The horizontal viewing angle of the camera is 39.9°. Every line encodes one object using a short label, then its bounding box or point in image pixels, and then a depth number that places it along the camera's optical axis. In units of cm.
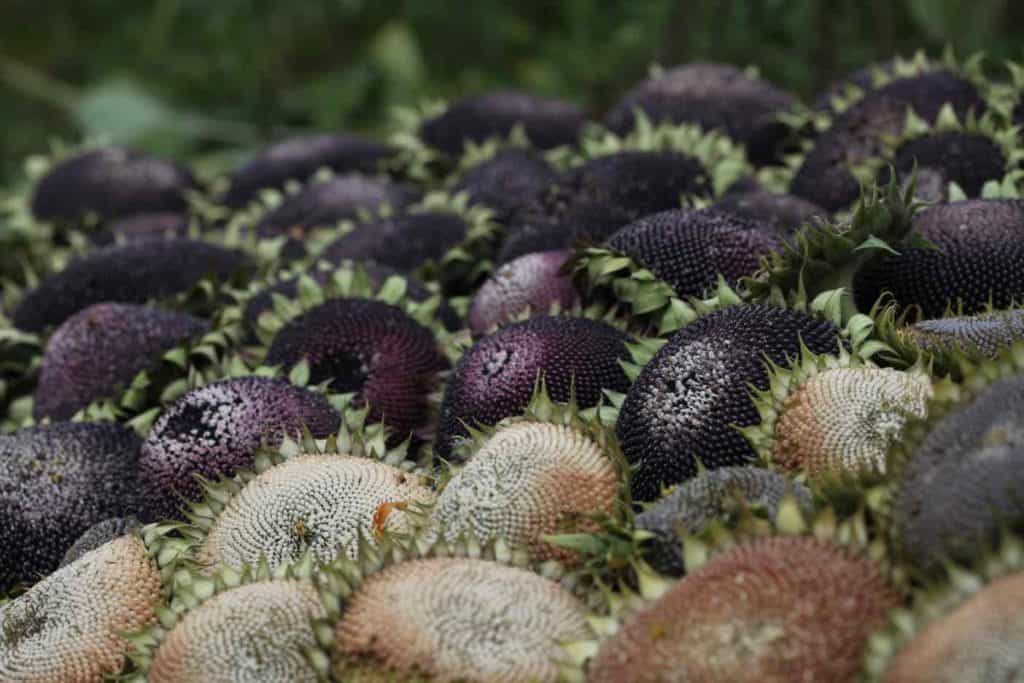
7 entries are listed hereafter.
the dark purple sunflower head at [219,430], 244
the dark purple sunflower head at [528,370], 238
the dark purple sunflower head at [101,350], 299
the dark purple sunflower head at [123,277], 338
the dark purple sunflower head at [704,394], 203
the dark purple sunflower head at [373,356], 271
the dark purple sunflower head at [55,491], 256
